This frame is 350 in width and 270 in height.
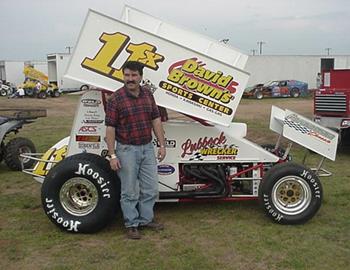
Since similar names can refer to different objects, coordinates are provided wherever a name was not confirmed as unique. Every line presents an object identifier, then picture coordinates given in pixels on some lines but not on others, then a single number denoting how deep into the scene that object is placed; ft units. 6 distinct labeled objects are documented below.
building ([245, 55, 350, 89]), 137.59
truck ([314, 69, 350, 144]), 33.73
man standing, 16.51
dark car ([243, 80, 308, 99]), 117.60
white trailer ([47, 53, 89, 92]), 135.95
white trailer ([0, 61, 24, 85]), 162.58
